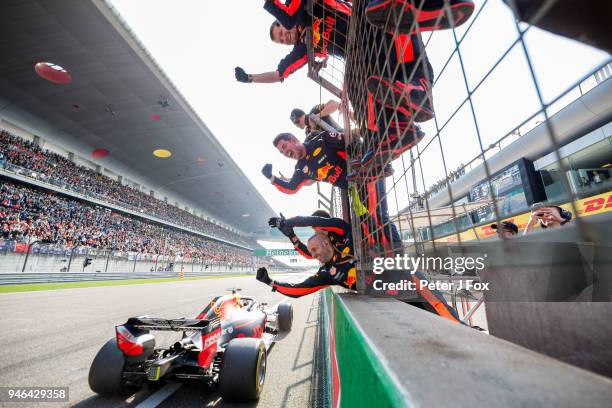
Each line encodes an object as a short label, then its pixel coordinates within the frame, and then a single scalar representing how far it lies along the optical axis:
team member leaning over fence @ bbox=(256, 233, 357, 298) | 2.37
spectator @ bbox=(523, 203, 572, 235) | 1.89
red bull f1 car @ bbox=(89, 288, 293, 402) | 1.87
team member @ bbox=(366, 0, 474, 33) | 1.03
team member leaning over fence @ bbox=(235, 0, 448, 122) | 1.52
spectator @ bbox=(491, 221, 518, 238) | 2.76
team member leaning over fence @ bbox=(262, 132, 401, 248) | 2.58
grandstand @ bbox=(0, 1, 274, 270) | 10.80
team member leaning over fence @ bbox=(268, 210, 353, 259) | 2.29
